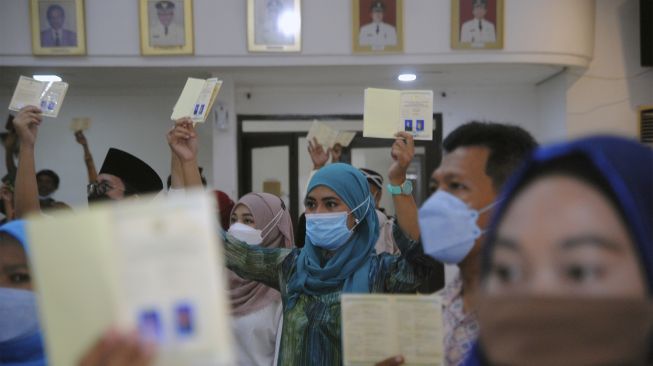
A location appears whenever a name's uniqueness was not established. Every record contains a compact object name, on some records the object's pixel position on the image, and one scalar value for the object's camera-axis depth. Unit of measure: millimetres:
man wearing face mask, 1695
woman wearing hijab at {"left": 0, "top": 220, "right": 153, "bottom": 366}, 1500
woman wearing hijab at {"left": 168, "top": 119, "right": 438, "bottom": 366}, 2295
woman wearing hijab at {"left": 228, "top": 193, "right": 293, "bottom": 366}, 3334
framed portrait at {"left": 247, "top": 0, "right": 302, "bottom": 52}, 6340
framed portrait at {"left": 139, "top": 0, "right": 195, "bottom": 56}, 6324
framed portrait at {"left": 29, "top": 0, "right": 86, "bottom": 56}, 6258
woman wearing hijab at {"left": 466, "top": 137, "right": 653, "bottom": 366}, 729
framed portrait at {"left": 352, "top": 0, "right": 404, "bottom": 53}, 6312
